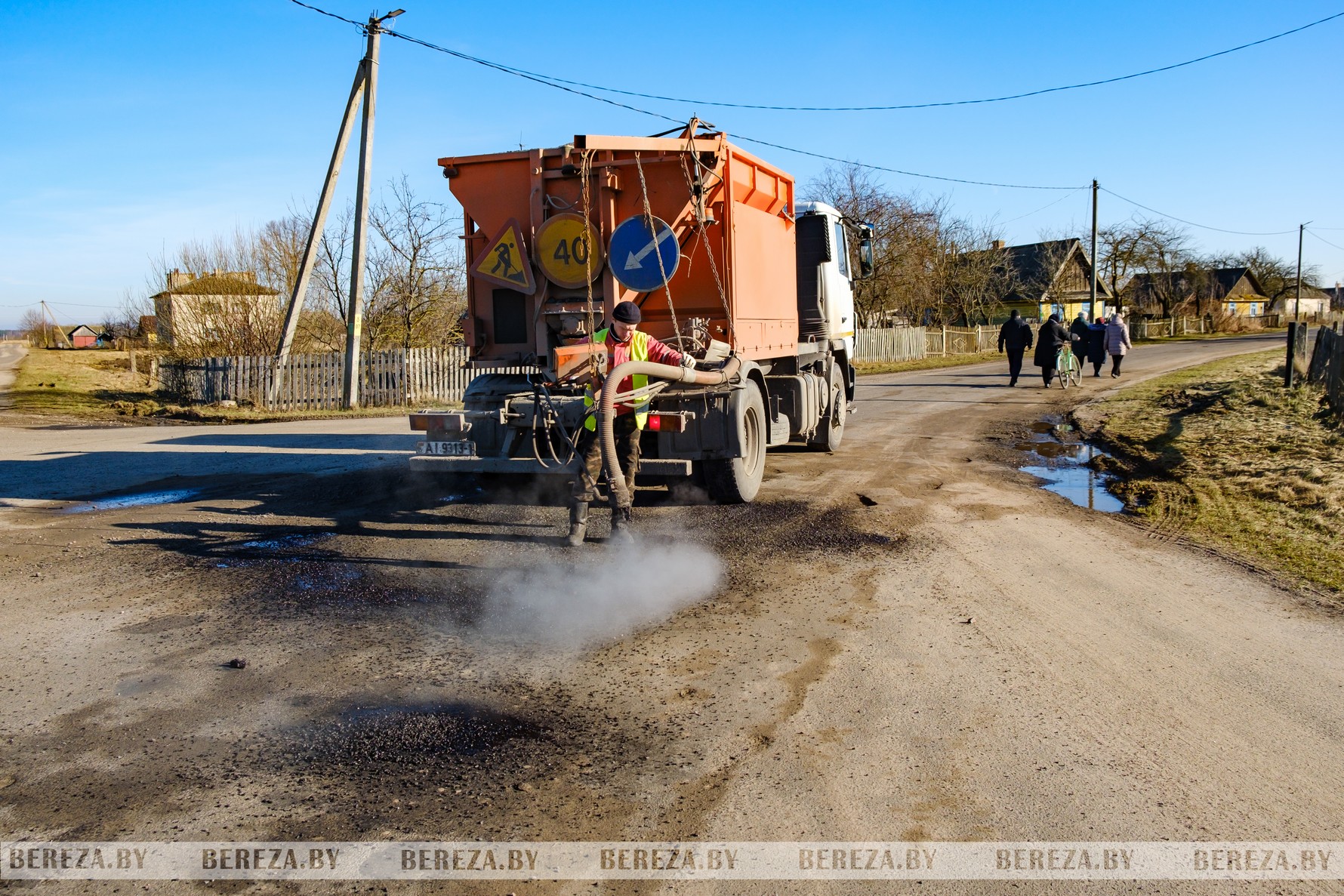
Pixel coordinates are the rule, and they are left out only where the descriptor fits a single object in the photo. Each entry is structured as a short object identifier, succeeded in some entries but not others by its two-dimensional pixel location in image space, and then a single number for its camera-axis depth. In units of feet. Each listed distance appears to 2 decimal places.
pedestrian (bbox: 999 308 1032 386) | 75.15
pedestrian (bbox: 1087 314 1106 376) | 82.33
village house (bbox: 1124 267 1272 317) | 222.28
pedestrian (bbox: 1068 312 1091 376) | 76.18
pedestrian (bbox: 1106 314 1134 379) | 80.53
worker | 22.80
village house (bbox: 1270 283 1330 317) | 273.29
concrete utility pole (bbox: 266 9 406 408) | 61.00
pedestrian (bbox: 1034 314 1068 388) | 71.00
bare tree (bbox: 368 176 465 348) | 82.84
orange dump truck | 25.68
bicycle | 71.87
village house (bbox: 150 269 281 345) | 75.36
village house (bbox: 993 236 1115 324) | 202.39
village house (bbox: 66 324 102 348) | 326.44
